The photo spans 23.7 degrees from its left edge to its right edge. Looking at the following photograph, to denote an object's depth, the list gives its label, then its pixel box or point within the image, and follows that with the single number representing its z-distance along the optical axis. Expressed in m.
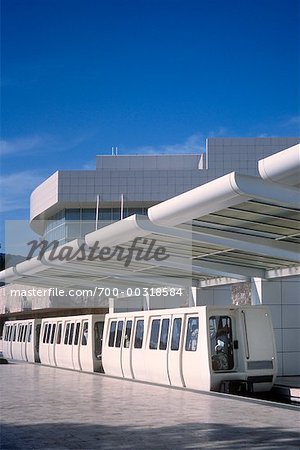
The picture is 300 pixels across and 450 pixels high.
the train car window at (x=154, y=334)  19.14
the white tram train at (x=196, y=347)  16.88
